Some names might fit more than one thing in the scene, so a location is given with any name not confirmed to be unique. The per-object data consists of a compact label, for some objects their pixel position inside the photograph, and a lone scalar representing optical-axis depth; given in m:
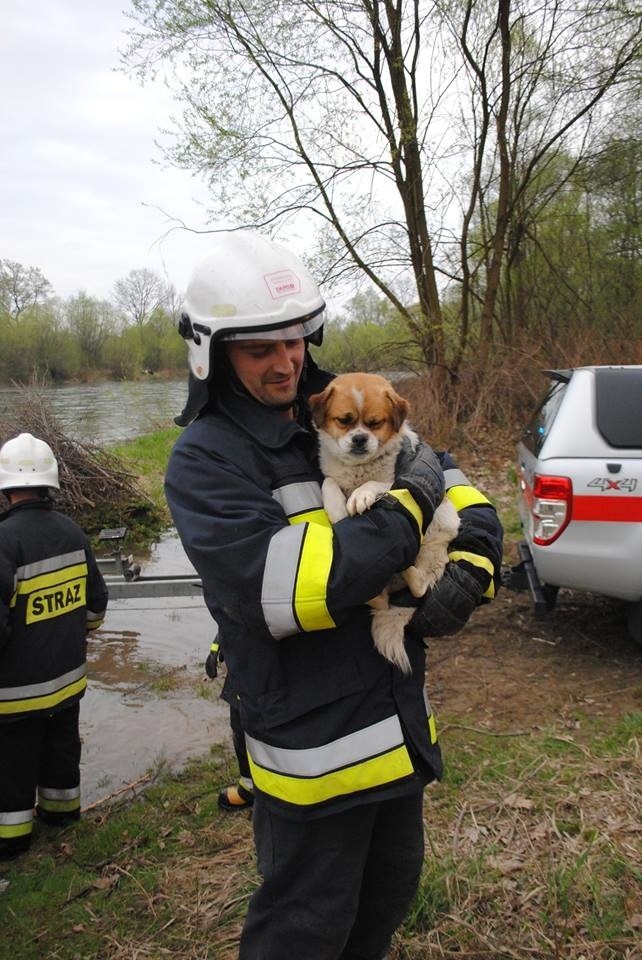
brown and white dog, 2.21
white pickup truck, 4.84
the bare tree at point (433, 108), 13.23
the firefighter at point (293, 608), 1.72
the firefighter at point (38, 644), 3.93
